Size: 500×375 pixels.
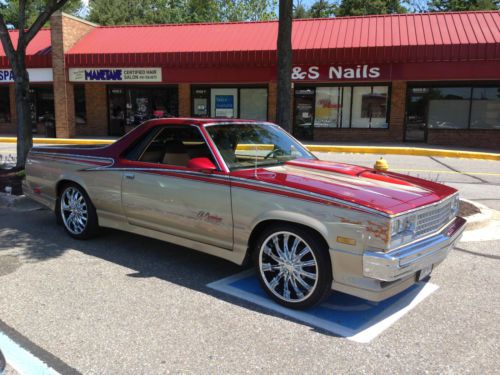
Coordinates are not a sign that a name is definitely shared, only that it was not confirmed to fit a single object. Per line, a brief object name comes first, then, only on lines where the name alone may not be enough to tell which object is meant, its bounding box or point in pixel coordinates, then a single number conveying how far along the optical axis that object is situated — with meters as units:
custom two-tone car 3.51
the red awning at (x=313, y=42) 16.97
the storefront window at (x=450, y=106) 19.39
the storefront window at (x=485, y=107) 19.06
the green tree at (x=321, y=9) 51.19
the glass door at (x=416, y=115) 19.66
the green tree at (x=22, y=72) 10.28
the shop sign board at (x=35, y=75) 20.78
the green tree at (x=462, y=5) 41.16
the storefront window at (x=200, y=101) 21.75
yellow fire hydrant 7.36
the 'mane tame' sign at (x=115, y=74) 19.83
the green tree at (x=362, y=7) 43.66
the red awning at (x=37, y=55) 20.62
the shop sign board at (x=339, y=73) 17.70
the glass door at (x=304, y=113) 20.70
